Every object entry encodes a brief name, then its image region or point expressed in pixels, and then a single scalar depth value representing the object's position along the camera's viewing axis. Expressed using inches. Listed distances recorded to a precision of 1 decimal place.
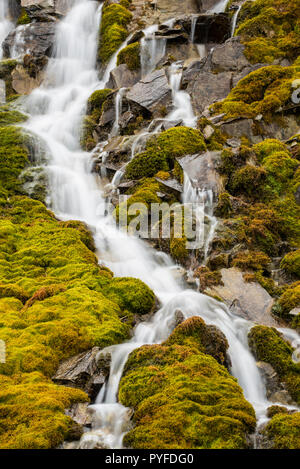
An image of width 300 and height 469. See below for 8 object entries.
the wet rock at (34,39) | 1094.6
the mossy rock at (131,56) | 903.7
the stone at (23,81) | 1050.1
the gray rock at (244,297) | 342.3
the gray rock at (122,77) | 876.6
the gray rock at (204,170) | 509.7
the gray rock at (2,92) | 991.9
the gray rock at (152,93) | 727.1
